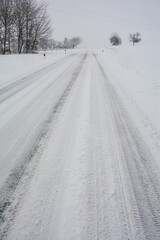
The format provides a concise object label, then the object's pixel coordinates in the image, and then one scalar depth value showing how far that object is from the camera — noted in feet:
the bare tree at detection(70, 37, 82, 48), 377.87
